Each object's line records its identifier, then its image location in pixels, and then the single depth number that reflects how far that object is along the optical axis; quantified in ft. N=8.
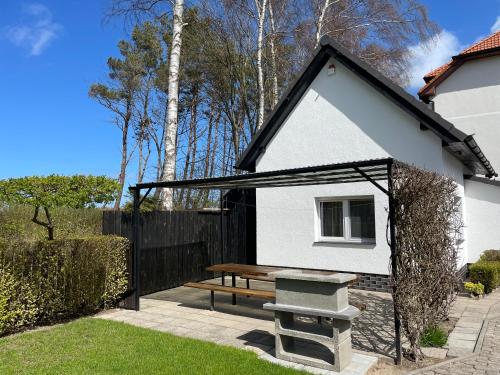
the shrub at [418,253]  16.55
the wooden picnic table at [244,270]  24.66
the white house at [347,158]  31.22
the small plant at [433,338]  18.53
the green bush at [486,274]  29.78
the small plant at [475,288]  28.91
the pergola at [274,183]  16.56
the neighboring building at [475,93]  45.83
